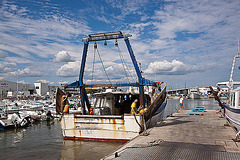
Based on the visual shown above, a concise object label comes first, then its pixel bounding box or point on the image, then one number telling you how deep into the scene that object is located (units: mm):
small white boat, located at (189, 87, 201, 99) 106312
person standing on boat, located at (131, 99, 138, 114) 12002
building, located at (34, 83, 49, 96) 103088
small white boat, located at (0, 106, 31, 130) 20969
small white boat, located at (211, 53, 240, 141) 12578
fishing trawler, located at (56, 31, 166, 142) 11219
